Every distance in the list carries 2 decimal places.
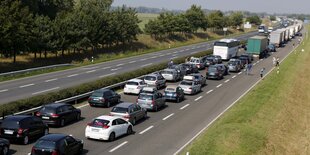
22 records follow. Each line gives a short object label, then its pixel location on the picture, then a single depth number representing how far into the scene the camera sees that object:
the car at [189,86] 41.12
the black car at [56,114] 25.56
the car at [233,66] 59.59
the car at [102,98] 32.62
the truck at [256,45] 74.38
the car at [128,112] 27.14
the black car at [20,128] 21.41
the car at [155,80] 42.59
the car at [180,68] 51.27
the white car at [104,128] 23.14
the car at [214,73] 51.53
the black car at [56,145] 18.42
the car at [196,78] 44.41
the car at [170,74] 48.25
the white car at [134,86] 39.06
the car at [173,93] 36.91
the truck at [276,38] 99.31
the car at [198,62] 60.81
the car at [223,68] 53.50
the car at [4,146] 19.09
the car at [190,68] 54.34
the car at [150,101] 32.49
